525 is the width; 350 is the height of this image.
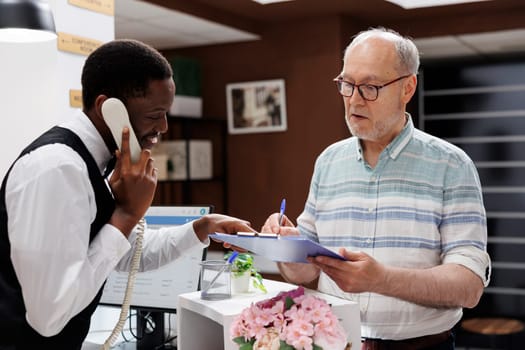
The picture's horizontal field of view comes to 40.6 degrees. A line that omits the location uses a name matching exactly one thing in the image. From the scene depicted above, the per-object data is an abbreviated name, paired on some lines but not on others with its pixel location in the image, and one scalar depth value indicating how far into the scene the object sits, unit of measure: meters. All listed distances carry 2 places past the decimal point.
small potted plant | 2.06
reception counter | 1.66
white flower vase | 2.05
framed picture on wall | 6.35
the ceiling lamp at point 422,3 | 5.58
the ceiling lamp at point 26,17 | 2.25
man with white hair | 1.88
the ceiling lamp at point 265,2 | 5.47
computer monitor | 2.39
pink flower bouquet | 1.43
